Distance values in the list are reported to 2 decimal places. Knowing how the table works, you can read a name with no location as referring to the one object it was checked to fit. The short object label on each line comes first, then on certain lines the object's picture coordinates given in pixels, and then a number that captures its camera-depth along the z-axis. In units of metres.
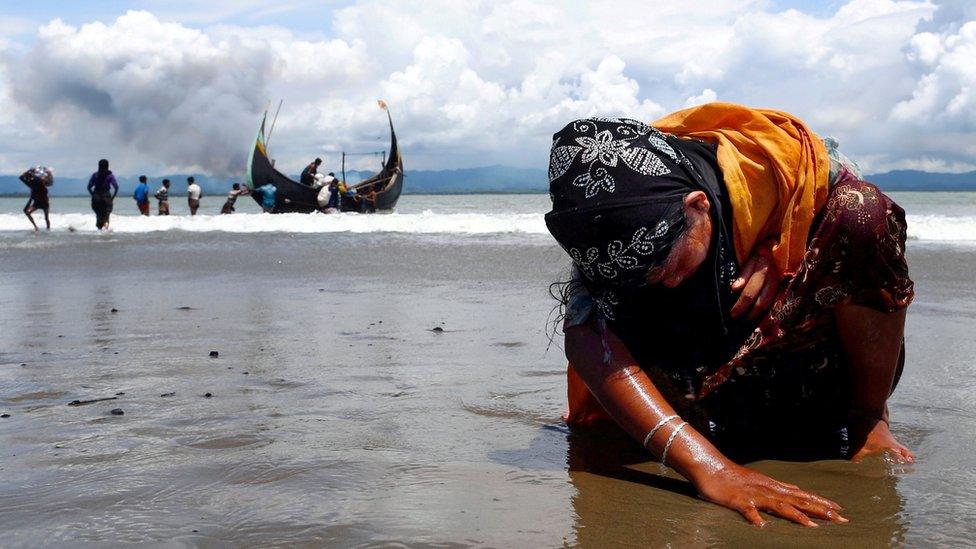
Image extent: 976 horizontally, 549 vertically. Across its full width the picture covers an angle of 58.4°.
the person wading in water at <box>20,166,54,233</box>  17.30
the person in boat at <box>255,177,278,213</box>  25.89
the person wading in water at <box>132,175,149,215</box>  23.31
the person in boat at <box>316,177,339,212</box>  25.58
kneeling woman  1.82
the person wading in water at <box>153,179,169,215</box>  24.08
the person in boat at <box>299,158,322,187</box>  26.16
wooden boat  25.97
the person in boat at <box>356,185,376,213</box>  28.23
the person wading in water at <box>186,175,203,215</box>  24.92
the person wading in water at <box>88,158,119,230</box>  16.81
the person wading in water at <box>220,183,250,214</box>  24.20
